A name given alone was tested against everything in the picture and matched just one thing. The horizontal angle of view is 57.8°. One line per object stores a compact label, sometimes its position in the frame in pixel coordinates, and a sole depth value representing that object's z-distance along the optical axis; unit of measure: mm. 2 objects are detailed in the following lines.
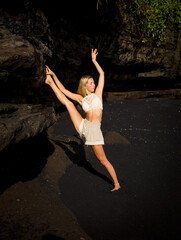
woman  3354
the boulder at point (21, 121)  2302
